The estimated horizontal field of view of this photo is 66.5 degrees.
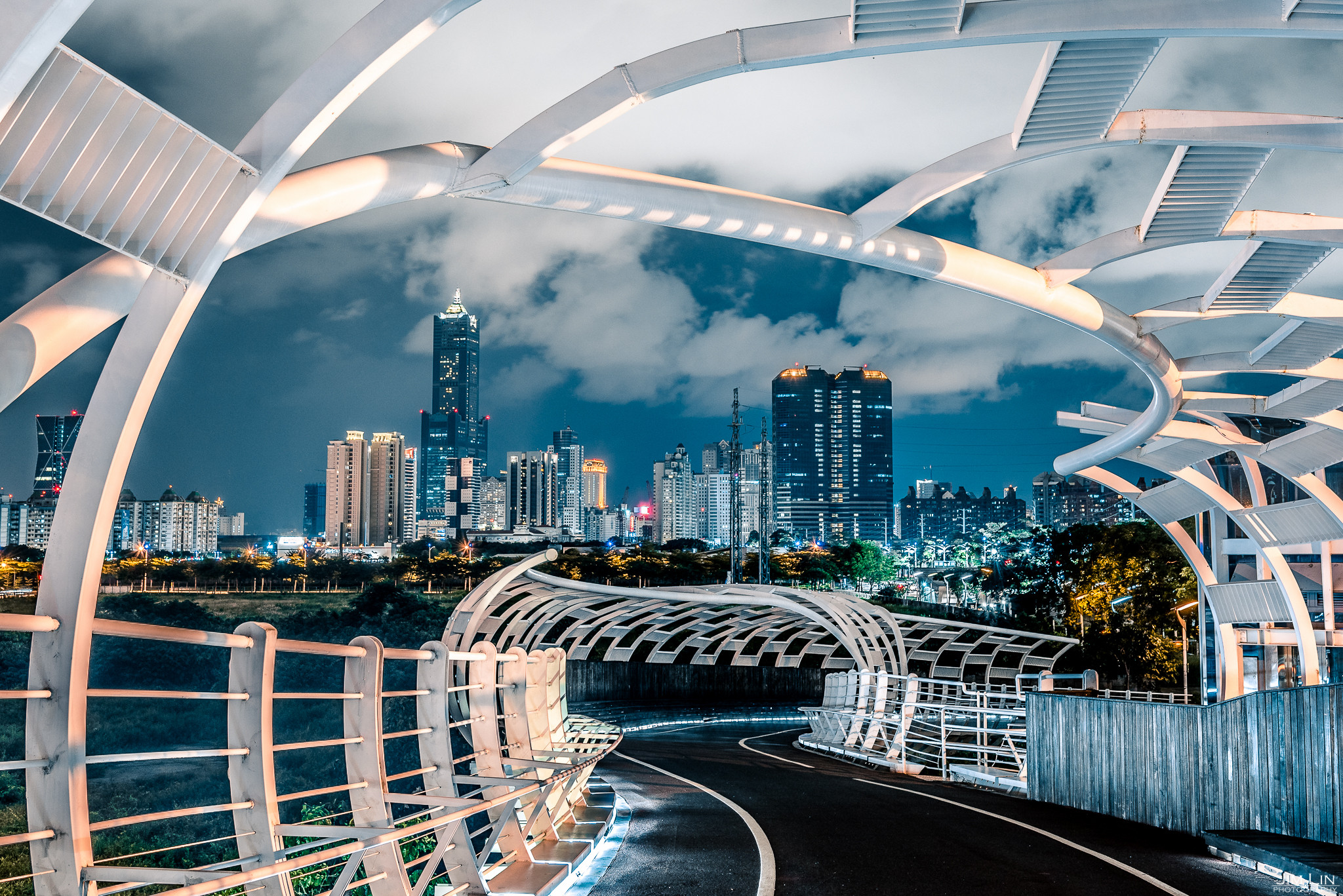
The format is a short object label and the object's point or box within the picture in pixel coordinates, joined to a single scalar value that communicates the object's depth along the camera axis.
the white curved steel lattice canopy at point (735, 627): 24.84
